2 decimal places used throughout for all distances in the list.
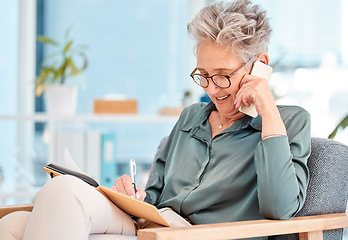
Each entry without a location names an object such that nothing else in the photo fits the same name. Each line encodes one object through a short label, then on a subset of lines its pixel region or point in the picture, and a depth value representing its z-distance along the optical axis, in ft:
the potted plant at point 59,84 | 10.04
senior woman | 5.55
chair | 5.84
